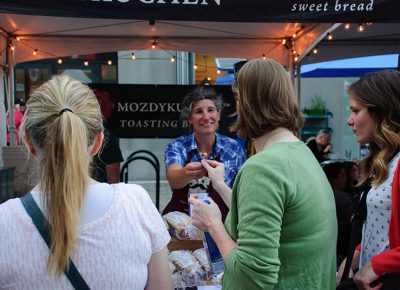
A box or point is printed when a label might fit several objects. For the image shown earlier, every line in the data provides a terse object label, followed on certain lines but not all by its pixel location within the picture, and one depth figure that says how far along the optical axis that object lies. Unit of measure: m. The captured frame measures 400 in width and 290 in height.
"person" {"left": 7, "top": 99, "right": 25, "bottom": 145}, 7.62
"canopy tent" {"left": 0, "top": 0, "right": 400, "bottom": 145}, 3.11
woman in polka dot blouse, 1.80
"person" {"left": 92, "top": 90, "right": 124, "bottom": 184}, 4.43
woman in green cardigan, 1.27
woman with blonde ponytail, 1.15
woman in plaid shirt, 2.79
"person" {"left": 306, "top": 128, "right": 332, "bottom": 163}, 7.45
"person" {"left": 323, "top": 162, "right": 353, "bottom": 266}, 3.49
